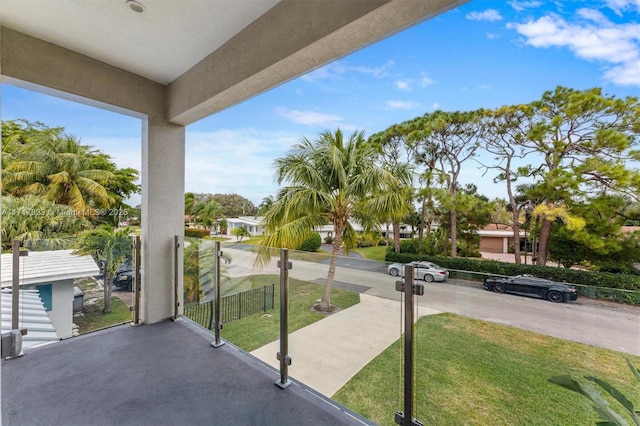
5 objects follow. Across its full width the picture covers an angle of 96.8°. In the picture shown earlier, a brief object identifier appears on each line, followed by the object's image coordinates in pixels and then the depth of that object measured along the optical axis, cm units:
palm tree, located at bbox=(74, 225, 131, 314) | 305
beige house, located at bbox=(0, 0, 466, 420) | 184
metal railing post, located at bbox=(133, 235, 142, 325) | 320
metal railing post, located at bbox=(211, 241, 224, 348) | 277
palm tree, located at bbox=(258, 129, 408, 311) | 545
